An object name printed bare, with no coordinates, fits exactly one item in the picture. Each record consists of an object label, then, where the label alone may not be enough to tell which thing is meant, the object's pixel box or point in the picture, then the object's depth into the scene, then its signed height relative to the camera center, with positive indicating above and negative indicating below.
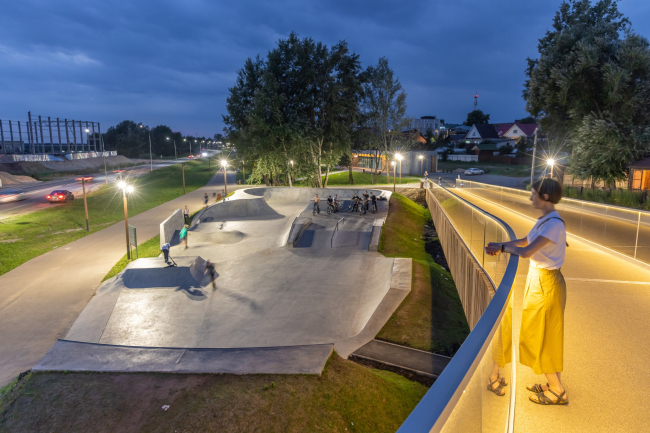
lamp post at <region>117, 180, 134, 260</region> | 19.77 -1.23
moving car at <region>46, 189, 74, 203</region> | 36.94 -3.08
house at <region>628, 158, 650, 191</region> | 25.39 -0.20
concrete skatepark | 8.55 -4.71
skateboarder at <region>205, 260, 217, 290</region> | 16.47 -4.48
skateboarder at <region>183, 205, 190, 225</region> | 28.16 -3.64
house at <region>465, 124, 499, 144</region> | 91.88 +9.00
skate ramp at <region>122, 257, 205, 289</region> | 15.62 -4.57
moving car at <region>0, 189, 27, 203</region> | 36.66 -3.03
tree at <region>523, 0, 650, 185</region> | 26.58 +6.43
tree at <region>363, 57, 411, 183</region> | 45.62 +7.83
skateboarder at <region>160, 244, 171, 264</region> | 16.05 -3.55
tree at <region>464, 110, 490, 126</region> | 112.06 +15.82
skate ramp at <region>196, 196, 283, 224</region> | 29.42 -3.43
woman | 3.38 -1.16
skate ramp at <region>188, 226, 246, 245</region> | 23.09 -4.28
